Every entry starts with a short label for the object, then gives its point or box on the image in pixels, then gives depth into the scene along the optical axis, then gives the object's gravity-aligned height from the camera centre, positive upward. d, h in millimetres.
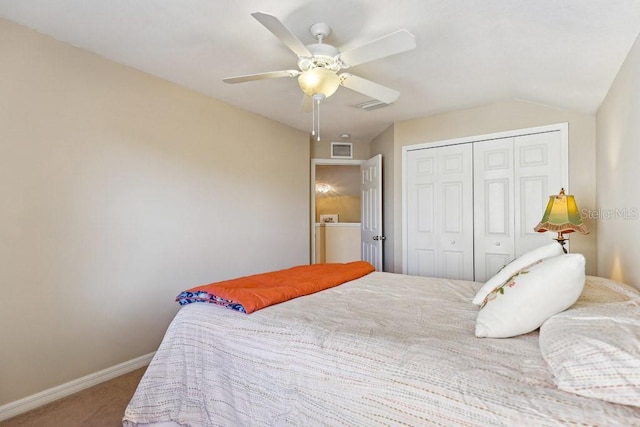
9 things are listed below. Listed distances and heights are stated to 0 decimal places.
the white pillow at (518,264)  1636 -250
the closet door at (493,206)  3324 +93
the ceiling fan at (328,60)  1637 +850
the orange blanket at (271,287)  1684 -417
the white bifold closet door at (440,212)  3576 +36
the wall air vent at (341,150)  4875 +955
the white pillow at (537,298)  1217 -310
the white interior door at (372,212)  4254 +42
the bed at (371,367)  907 -500
